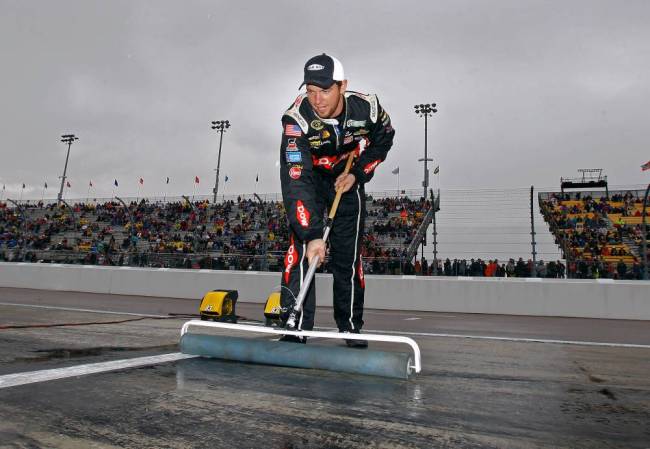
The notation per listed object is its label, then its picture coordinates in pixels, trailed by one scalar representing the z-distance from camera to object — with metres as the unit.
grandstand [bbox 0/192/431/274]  16.17
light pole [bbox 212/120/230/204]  50.19
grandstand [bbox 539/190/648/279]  12.03
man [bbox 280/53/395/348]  2.92
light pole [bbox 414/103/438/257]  38.91
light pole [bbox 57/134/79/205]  54.53
